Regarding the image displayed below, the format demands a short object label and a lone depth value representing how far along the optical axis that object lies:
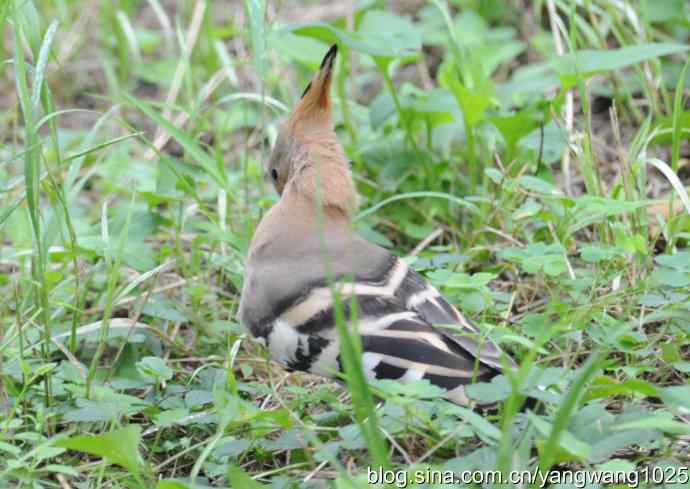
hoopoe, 4.42
